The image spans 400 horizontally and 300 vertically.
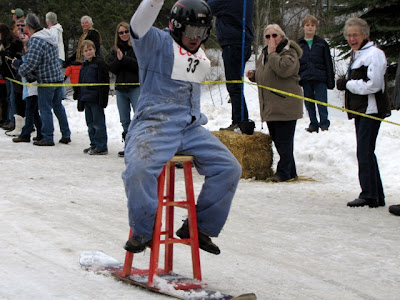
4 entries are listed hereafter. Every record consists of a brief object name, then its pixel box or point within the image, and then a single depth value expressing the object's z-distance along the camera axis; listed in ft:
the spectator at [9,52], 42.80
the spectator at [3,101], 47.37
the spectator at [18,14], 44.93
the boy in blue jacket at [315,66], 38.60
